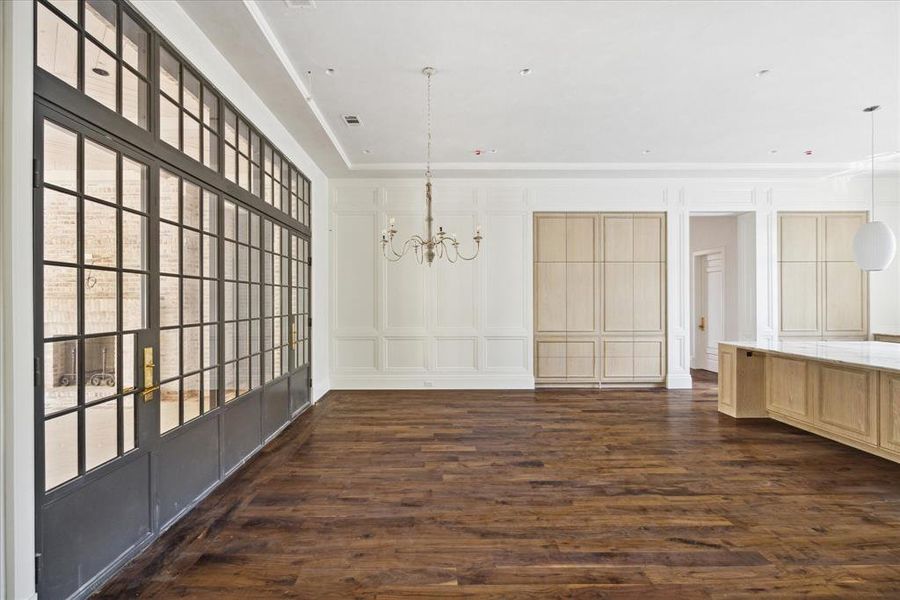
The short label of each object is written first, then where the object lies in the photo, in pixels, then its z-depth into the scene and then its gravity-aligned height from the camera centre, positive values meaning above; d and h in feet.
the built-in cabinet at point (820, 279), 21.71 +0.99
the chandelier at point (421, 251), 21.43 +2.46
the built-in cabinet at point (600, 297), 21.88 +0.12
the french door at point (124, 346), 5.99 -0.79
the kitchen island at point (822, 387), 11.43 -2.80
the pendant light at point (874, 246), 15.21 +1.86
